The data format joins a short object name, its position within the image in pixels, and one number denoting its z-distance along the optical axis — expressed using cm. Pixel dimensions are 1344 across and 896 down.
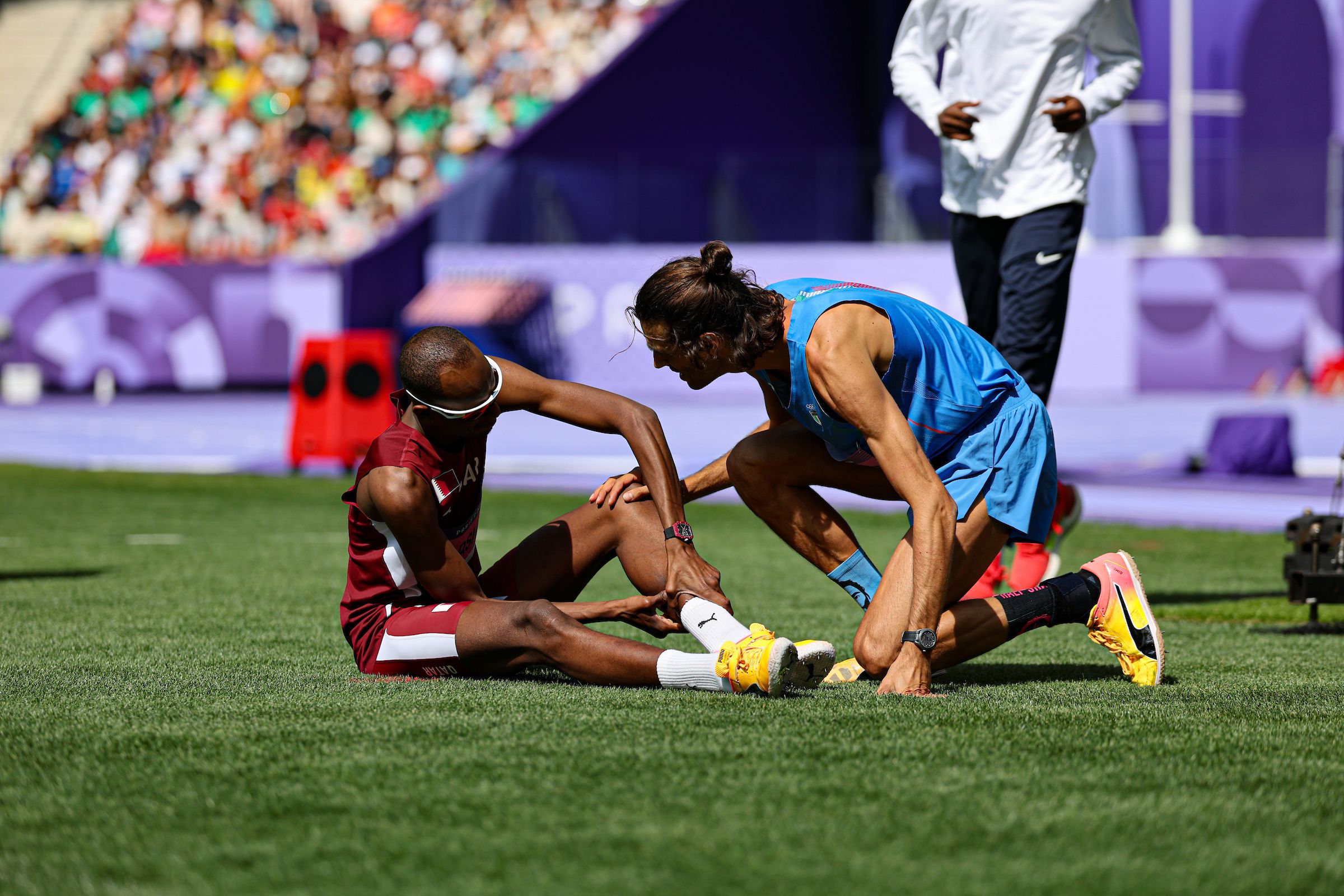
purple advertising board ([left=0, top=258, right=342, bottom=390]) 4144
